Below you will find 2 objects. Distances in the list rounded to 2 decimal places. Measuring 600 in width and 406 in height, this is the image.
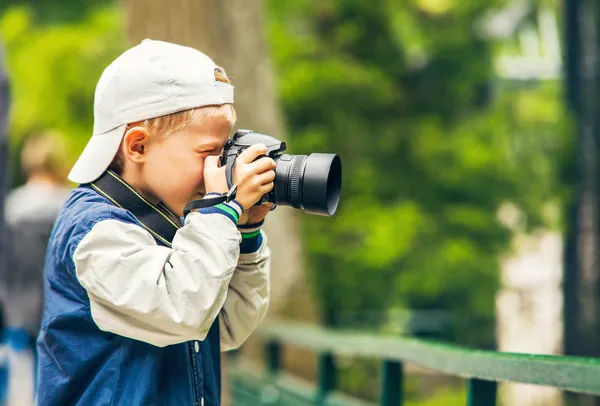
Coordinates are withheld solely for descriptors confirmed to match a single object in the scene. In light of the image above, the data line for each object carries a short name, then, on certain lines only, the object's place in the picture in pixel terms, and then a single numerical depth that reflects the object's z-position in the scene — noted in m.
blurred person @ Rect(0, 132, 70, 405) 11.10
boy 3.77
